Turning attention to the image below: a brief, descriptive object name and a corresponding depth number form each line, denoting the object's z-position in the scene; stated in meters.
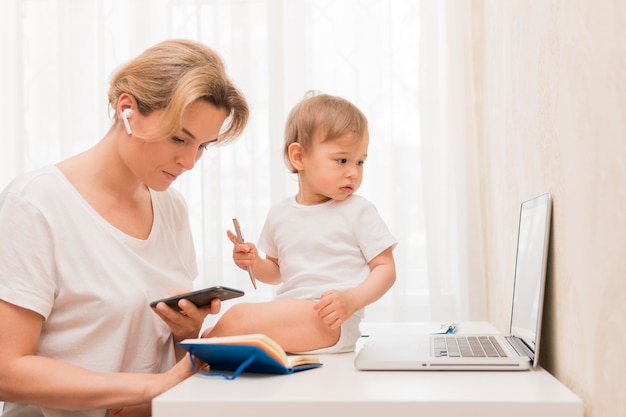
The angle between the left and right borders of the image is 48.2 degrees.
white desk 0.88
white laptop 1.09
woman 1.16
